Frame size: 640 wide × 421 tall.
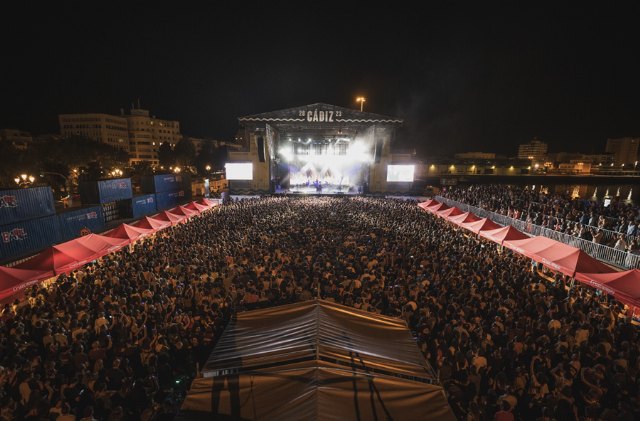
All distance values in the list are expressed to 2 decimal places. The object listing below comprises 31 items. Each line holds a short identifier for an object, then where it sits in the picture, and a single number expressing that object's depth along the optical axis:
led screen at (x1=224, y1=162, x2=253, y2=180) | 33.91
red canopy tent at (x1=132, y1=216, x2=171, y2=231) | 14.09
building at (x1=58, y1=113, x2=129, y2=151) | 80.19
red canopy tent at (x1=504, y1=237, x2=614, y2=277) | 8.61
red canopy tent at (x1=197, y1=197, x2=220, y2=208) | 21.48
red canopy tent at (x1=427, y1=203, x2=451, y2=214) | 19.18
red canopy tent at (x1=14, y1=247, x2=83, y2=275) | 8.66
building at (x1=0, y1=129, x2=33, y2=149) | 61.65
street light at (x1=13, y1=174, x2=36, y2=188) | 32.46
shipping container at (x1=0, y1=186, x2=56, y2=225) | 14.36
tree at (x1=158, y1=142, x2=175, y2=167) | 61.31
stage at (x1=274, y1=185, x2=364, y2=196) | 33.15
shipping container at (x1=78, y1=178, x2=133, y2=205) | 20.84
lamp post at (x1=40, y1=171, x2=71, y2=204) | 32.31
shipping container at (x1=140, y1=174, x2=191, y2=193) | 27.19
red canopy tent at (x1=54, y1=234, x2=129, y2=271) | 9.53
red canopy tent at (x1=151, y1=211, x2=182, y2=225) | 15.63
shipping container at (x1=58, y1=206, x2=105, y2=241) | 17.45
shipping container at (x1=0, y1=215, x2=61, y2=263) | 14.28
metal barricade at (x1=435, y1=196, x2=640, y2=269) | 10.17
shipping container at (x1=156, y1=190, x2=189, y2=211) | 27.81
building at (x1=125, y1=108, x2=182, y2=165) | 91.44
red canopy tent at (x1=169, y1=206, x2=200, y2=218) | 17.36
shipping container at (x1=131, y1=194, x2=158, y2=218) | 24.19
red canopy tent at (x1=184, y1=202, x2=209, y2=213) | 19.14
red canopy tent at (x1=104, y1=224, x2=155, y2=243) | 12.38
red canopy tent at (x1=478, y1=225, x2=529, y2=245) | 11.95
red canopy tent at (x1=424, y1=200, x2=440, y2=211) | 20.28
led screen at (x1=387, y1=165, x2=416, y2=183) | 34.12
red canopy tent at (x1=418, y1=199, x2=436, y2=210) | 20.92
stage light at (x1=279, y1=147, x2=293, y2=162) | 38.91
